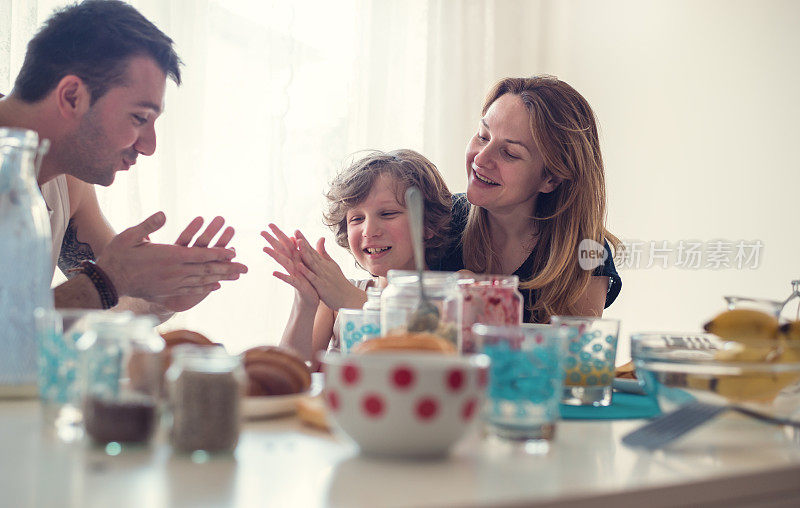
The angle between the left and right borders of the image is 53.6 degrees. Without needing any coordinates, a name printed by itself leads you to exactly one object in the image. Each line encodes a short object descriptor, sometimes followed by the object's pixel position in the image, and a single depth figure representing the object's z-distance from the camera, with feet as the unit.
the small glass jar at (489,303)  3.26
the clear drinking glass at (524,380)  2.41
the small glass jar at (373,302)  3.93
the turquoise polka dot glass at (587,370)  3.36
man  5.60
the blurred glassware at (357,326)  3.68
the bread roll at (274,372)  2.89
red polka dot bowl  2.13
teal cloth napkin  3.09
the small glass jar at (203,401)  2.18
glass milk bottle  3.01
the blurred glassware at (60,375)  2.51
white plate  2.73
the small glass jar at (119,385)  2.22
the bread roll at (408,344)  2.54
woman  6.66
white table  1.85
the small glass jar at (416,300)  3.04
